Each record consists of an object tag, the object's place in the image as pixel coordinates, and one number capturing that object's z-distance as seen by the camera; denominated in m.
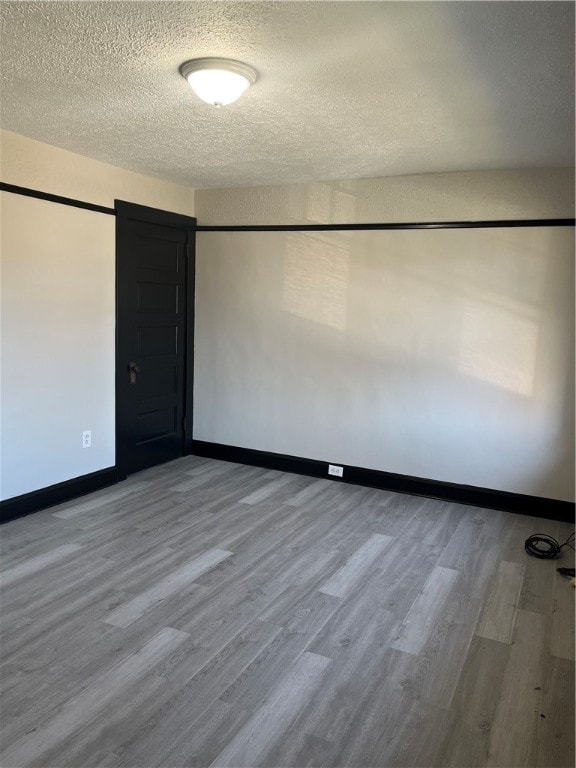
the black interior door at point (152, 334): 4.86
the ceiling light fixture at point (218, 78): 2.52
